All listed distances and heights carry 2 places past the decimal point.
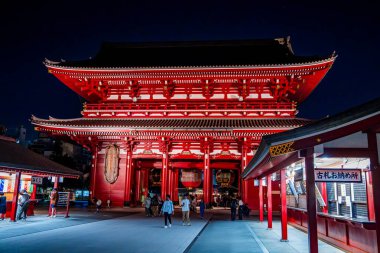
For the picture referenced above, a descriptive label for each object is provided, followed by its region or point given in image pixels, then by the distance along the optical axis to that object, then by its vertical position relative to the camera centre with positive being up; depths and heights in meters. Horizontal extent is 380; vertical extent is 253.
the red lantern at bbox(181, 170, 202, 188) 26.72 +0.33
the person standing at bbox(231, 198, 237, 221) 18.92 -1.75
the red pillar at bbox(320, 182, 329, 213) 12.09 -0.43
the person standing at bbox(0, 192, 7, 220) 16.22 -1.37
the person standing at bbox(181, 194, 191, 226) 15.75 -1.29
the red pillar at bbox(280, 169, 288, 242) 11.18 -0.98
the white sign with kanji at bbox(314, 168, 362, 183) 6.92 +0.19
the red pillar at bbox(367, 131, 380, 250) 5.29 +0.27
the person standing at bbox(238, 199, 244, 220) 19.38 -1.78
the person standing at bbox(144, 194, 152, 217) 20.02 -1.60
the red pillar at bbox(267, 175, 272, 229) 14.61 -0.88
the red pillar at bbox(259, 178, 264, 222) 17.44 -0.72
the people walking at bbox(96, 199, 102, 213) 21.00 -1.70
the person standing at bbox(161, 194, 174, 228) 14.69 -1.23
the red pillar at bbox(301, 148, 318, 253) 6.71 -0.34
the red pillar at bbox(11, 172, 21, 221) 15.62 -0.78
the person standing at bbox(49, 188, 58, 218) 18.18 -1.19
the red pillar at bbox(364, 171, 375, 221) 8.78 -0.38
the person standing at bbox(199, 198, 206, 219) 19.20 -1.56
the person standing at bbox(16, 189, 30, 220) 16.03 -1.22
